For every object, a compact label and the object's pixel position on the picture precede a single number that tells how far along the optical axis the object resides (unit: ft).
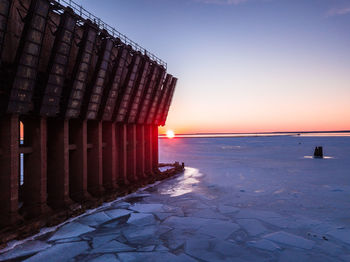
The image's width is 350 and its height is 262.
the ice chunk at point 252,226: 36.73
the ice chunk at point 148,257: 28.58
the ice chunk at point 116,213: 45.29
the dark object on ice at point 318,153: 143.95
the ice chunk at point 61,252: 29.09
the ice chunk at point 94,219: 41.05
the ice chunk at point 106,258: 28.50
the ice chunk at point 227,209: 46.91
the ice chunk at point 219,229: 36.09
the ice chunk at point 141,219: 41.06
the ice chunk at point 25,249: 30.07
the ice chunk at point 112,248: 30.78
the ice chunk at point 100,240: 32.83
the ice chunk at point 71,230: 35.91
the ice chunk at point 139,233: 34.86
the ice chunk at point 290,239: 32.20
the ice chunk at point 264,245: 31.45
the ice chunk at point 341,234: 33.55
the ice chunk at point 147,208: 48.16
